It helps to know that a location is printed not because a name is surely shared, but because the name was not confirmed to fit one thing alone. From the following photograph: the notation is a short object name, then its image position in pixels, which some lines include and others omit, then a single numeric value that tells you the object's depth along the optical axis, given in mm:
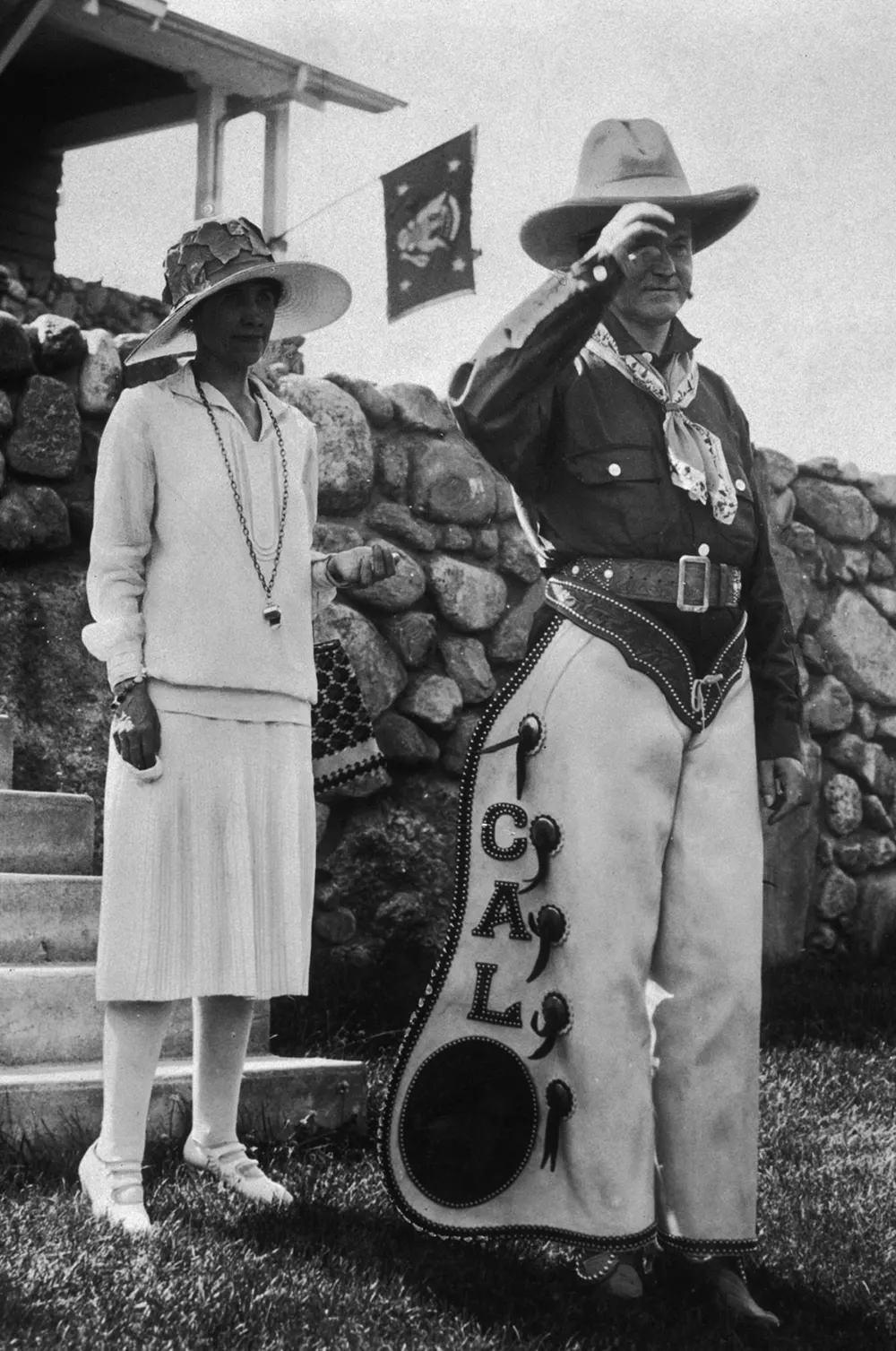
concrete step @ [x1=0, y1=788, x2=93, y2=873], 4762
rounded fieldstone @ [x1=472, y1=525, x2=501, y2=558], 6368
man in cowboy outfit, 3201
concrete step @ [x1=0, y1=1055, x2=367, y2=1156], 3820
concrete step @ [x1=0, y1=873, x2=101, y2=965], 4523
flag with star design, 10531
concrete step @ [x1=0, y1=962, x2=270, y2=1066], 4191
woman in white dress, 3500
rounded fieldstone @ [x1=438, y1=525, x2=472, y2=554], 6289
